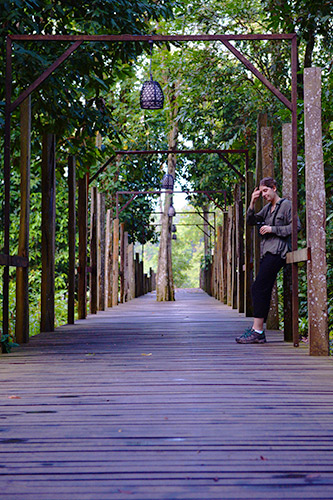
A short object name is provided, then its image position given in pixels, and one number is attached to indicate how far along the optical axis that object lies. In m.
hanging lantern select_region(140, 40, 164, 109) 10.52
